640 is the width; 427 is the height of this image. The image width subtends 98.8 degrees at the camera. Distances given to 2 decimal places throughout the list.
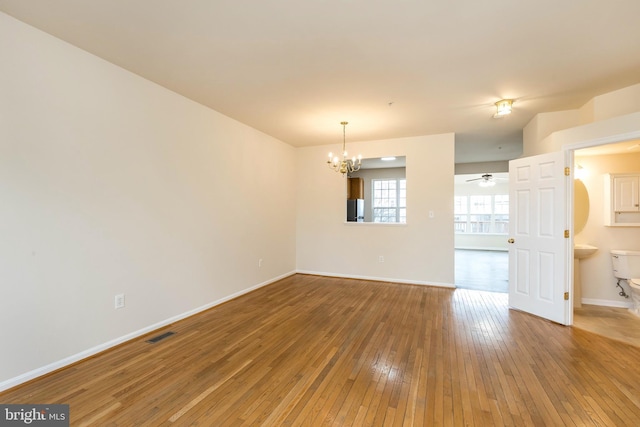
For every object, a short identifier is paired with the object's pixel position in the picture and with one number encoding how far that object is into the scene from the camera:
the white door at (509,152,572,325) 3.31
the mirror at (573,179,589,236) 4.05
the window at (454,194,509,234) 9.97
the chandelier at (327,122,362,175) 4.34
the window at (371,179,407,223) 8.40
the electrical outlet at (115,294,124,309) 2.73
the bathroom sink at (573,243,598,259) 3.82
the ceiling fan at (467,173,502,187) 7.73
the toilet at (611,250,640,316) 3.62
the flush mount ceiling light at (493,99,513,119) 3.44
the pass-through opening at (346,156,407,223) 8.36
